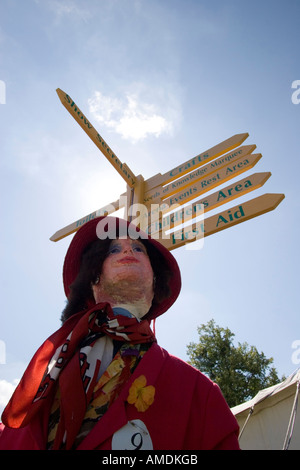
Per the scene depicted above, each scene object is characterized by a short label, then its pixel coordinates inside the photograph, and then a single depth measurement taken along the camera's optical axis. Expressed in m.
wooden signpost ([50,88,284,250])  2.24
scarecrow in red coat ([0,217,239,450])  0.98
